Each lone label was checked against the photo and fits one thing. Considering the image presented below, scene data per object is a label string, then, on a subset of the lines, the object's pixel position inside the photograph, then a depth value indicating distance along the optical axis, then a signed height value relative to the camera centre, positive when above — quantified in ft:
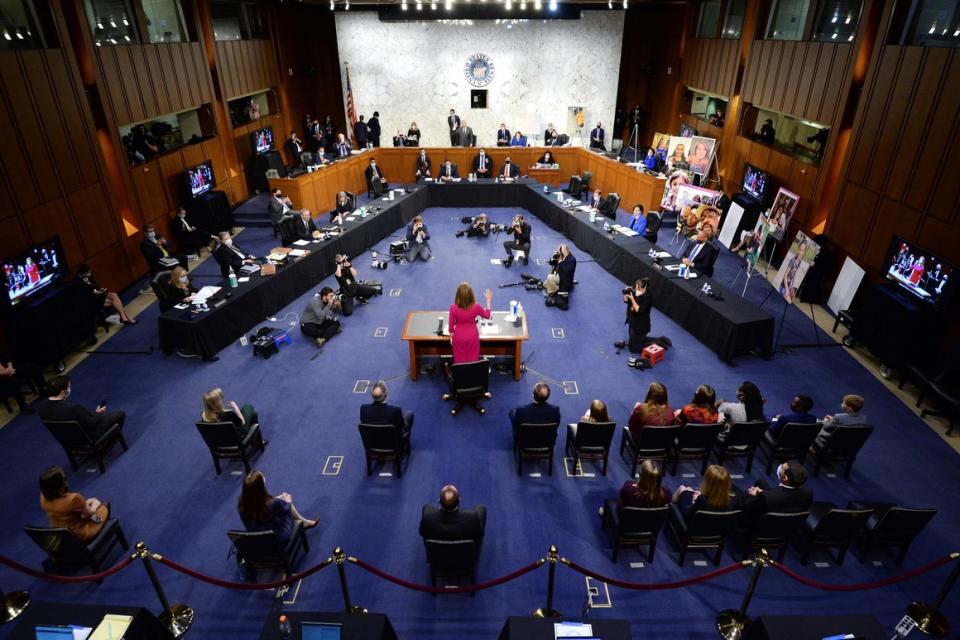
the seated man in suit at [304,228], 39.32 -10.95
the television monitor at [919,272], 26.09 -9.56
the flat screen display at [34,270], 27.17 -9.82
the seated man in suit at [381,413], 20.45 -11.93
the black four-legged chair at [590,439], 20.01 -12.94
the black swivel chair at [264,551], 15.79 -13.56
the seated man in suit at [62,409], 20.51 -11.83
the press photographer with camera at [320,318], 30.76 -13.10
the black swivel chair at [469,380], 23.79 -12.78
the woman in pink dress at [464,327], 23.66 -10.58
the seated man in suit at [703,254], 32.92 -10.46
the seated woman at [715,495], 16.07 -11.80
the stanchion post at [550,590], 14.35 -13.47
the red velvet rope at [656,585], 14.69 -13.03
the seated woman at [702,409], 20.36 -11.92
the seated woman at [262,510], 15.85 -12.26
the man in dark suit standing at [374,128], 62.39 -6.59
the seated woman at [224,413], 20.34 -12.17
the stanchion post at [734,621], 15.61 -14.86
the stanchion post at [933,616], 15.74 -14.85
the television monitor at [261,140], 54.13 -6.94
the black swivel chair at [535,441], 20.25 -13.10
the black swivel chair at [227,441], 20.33 -13.33
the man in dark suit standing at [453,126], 62.02 -6.62
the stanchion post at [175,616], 15.88 -15.00
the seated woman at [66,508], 16.44 -12.49
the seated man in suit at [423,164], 56.55 -9.44
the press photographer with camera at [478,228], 46.62 -12.74
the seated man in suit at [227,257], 34.86 -11.27
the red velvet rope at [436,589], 14.69 -12.87
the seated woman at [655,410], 20.13 -11.71
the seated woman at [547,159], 57.98 -9.12
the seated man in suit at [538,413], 20.52 -11.99
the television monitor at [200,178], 43.77 -8.54
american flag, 66.28 -4.99
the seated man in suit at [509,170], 55.11 -9.78
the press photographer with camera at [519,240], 40.01 -11.90
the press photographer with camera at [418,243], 41.63 -12.58
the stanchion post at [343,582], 14.15 -13.02
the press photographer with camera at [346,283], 33.98 -12.50
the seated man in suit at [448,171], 55.21 -9.90
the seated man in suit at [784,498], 16.78 -12.21
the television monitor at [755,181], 43.34 -8.68
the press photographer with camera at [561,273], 34.17 -12.00
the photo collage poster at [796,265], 28.40 -9.89
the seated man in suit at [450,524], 15.89 -12.23
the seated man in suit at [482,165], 57.00 -9.56
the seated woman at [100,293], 31.07 -12.14
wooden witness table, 26.35 -12.02
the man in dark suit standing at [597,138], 61.46 -7.52
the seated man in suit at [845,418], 20.08 -12.14
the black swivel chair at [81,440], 20.63 -13.55
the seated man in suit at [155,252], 36.91 -11.64
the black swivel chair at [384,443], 20.17 -13.12
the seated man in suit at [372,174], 53.06 -9.70
